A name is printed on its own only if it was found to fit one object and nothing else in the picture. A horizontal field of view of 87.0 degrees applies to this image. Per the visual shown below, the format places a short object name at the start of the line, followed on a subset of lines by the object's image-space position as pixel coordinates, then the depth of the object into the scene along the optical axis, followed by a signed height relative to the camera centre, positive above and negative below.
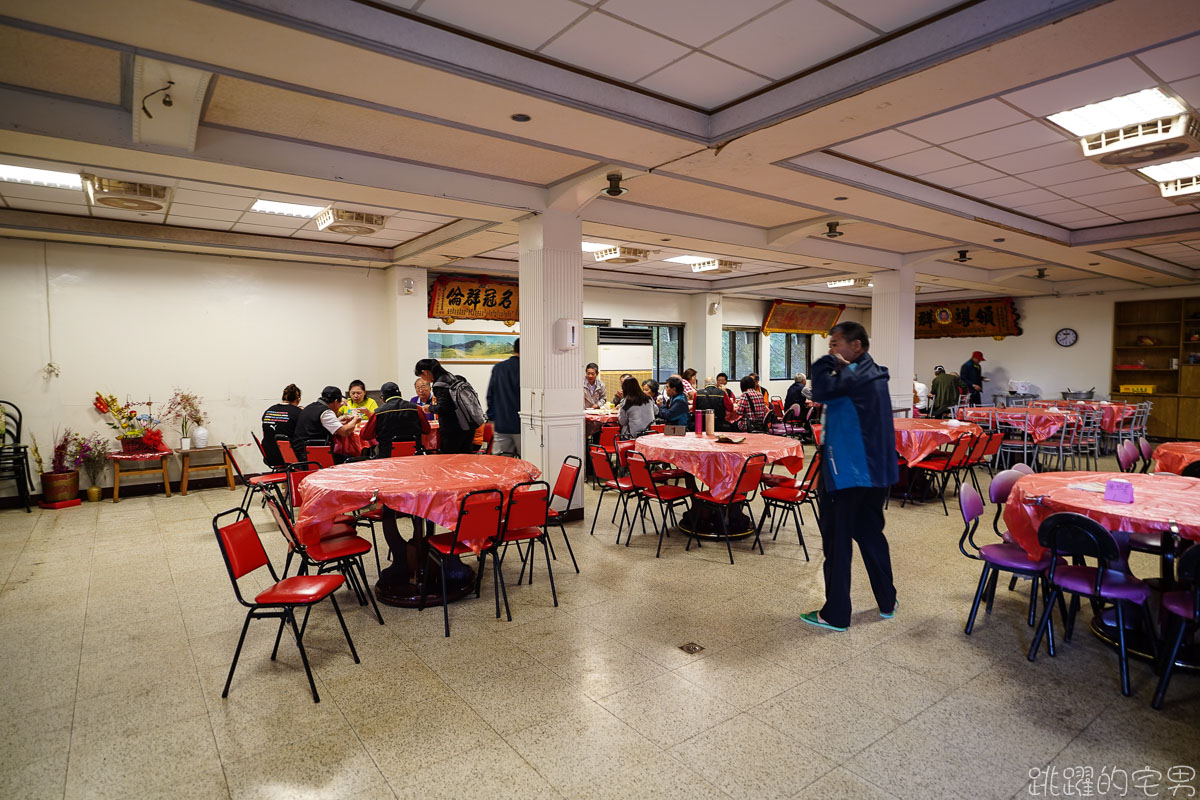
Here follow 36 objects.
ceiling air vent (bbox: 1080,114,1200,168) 4.10 +1.44
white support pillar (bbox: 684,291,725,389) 12.70 +0.54
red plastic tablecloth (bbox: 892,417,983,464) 6.33 -0.79
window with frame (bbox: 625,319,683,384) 12.95 +0.24
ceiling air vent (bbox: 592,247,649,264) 8.72 +1.48
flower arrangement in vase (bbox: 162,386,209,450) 7.66 -0.65
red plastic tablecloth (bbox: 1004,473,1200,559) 2.87 -0.71
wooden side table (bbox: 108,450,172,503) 7.00 -1.18
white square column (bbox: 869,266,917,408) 9.40 +0.47
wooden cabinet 11.76 +0.00
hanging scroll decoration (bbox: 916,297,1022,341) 14.14 +0.93
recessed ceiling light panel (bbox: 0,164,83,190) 5.16 +1.55
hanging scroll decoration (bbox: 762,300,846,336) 14.22 +0.98
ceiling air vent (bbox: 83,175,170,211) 5.11 +1.41
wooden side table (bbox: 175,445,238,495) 7.46 -1.26
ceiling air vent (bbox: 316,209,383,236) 6.41 +1.46
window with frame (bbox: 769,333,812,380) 15.22 +0.12
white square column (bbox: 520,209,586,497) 5.80 +0.19
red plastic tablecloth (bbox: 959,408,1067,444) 8.15 -0.80
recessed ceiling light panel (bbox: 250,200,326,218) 6.18 +1.53
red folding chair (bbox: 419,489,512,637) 3.44 -0.92
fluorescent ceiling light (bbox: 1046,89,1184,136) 3.92 +1.59
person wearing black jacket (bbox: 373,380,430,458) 5.73 -0.56
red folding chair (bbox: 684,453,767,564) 4.67 -0.91
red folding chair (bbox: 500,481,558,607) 3.65 -0.87
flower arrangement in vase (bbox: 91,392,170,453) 7.20 -0.73
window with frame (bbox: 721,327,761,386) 14.36 +0.19
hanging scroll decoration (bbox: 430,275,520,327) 9.38 +0.95
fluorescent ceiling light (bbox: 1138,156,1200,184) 5.20 +1.58
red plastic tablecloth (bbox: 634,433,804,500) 4.76 -0.74
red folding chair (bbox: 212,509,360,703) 2.82 -1.06
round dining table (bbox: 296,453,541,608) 3.50 -0.74
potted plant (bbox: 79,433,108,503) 7.03 -1.09
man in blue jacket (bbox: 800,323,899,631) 3.39 -0.52
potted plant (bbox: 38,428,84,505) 6.75 -1.18
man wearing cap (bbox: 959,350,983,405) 13.48 -0.32
